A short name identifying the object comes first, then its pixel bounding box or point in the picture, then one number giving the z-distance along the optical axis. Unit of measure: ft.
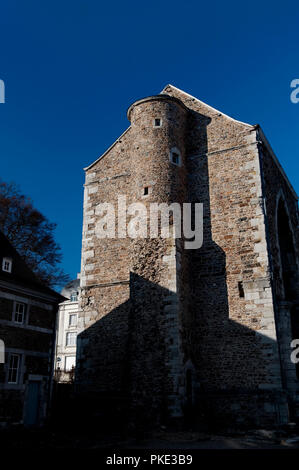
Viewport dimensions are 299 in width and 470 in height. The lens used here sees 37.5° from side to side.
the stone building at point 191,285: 47.29
